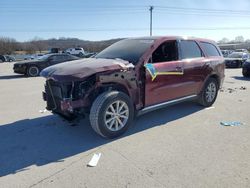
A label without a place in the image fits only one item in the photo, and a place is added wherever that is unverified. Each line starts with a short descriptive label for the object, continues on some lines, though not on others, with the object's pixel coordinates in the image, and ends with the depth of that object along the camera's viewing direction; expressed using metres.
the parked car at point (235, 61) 15.20
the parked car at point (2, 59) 31.22
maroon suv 3.09
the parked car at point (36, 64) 10.93
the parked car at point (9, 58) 32.20
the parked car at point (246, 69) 10.08
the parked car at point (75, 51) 36.51
